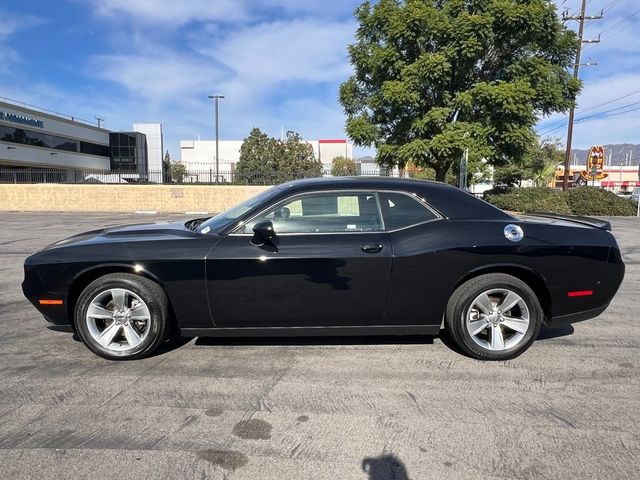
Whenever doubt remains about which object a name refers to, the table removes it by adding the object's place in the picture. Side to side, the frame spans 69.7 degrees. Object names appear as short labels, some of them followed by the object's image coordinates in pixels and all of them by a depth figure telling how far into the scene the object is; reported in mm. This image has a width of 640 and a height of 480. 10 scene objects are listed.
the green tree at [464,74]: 15281
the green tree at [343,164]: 67000
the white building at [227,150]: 88750
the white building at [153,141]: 59438
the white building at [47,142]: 41156
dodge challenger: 3766
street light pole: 35353
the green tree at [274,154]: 48781
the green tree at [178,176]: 27078
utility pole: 27844
